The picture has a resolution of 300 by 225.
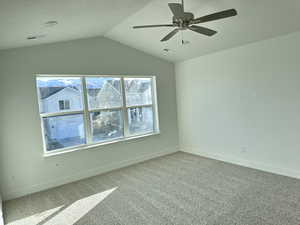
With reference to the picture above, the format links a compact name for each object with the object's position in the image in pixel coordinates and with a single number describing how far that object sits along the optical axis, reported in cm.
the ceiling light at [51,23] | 259
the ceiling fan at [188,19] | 213
